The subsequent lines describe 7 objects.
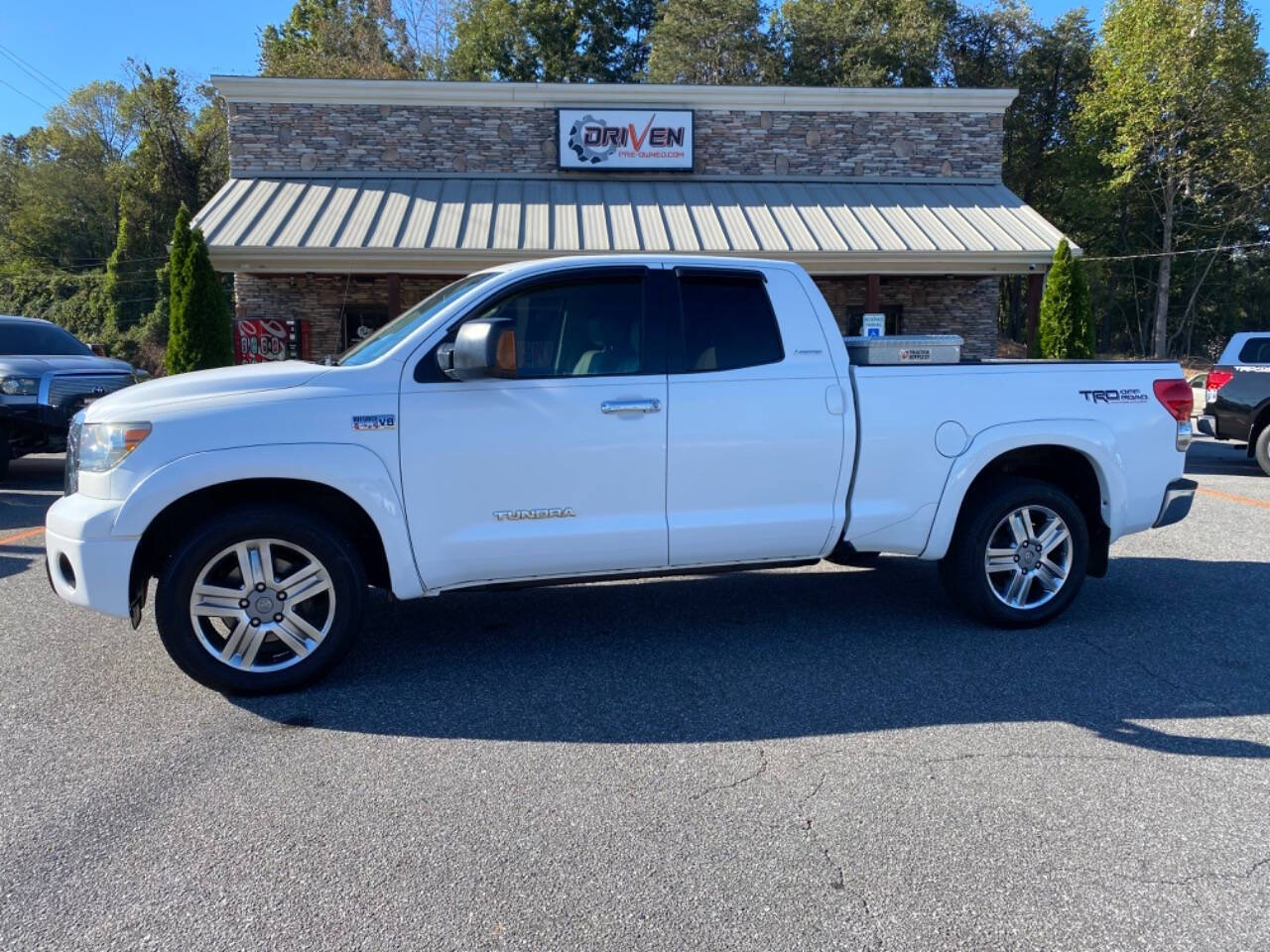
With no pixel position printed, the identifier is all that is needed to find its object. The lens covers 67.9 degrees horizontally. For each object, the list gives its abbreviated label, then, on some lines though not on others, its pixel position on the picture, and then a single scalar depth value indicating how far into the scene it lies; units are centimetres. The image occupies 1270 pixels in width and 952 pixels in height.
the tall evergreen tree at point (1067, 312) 1498
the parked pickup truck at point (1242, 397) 1198
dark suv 1031
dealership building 1628
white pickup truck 423
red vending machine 1805
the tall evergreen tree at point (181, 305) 1344
